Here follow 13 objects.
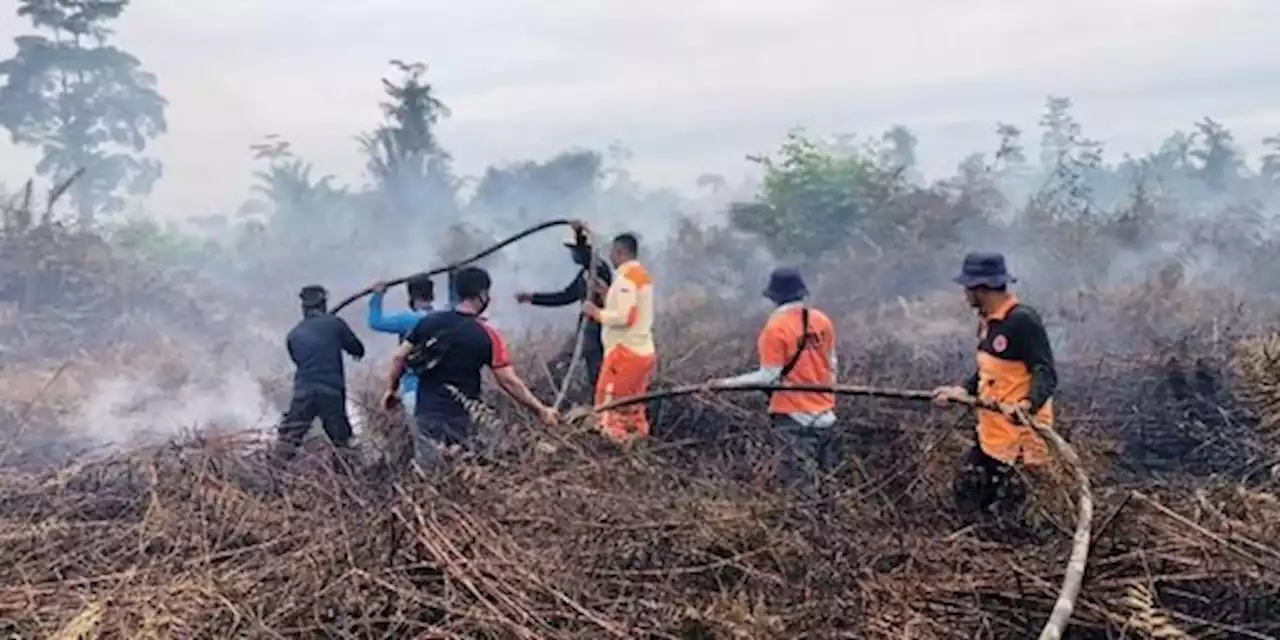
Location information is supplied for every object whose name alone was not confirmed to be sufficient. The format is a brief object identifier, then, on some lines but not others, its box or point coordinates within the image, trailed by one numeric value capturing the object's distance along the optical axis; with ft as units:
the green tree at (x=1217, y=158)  86.69
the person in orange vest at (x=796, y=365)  19.97
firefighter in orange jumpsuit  22.33
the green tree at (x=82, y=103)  84.69
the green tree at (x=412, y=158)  75.66
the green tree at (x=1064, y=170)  57.47
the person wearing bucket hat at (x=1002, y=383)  15.81
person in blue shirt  22.59
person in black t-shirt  19.56
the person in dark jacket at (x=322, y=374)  22.54
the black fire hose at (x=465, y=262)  22.16
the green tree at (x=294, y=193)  86.75
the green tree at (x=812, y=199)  57.98
